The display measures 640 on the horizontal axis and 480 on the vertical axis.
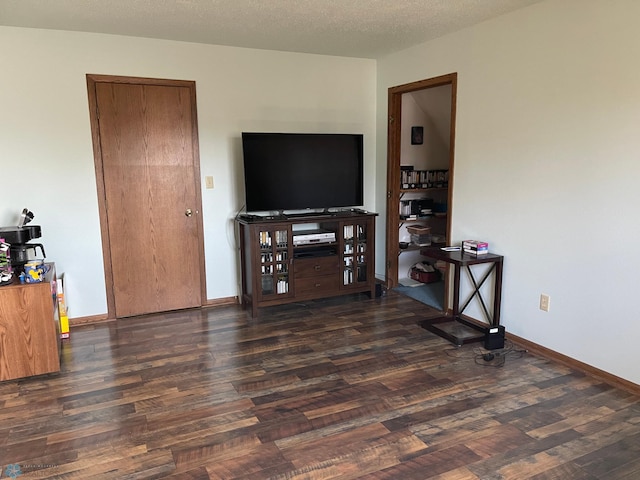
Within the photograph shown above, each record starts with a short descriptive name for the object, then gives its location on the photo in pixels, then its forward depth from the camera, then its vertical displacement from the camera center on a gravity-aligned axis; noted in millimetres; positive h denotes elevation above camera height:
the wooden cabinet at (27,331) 2869 -951
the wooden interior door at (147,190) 3893 -124
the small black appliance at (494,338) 3316 -1182
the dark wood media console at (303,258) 4078 -766
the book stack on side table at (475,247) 3617 -592
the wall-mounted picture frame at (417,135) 4998 +393
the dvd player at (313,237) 4258 -581
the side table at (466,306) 3490 -1088
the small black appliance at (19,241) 3178 -429
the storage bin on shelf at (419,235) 5043 -699
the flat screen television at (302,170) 4125 +28
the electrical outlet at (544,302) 3256 -916
